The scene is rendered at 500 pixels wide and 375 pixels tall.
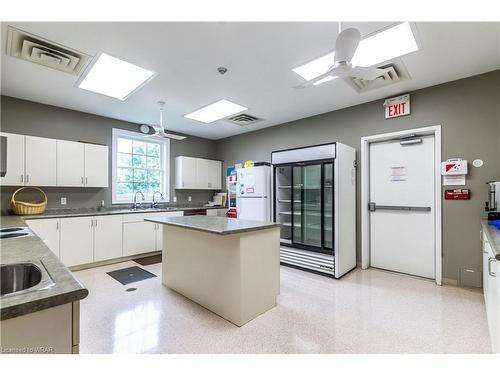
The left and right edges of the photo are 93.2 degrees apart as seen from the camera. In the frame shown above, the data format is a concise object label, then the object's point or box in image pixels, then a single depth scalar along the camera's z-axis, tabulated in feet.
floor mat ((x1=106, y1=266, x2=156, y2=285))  10.67
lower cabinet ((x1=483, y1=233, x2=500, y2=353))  4.86
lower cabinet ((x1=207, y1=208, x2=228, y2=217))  17.85
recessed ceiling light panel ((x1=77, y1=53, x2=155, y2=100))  8.54
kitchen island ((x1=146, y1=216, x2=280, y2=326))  7.16
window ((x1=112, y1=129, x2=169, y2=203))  15.21
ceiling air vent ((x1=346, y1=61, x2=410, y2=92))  8.77
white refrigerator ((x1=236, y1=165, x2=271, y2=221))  14.12
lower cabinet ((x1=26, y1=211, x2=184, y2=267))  11.19
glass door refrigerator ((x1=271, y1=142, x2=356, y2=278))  11.05
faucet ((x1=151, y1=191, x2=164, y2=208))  16.39
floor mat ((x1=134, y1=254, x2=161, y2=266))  13.25
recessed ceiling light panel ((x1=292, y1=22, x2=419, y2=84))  6.98
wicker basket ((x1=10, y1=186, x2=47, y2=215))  11.10
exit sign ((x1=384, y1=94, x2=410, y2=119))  10.96
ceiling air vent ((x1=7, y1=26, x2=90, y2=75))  7.10
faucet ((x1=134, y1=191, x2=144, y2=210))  15.62
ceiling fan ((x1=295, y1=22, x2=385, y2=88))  5.10
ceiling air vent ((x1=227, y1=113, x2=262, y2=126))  14.40
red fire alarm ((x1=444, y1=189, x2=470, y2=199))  9.54
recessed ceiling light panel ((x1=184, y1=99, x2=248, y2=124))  12.57
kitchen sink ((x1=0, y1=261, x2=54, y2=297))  4.13
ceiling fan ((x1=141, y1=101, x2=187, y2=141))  11.67
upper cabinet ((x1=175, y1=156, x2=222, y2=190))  17.66
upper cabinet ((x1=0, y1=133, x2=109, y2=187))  10.93
